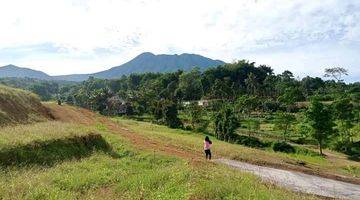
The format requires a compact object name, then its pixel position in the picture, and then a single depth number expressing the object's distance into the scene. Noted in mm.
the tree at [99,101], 123544
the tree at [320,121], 68000
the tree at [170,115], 87812
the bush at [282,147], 70681
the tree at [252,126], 87250
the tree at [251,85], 145988
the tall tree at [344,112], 80500
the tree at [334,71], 169875
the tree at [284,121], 83062
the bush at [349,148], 74288
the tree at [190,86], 149888
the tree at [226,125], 77438
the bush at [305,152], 67300
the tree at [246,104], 111194
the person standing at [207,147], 33969
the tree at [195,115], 89250
